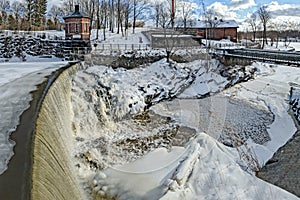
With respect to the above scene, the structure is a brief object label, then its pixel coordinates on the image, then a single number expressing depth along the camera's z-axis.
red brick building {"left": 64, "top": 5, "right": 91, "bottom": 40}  23.33
